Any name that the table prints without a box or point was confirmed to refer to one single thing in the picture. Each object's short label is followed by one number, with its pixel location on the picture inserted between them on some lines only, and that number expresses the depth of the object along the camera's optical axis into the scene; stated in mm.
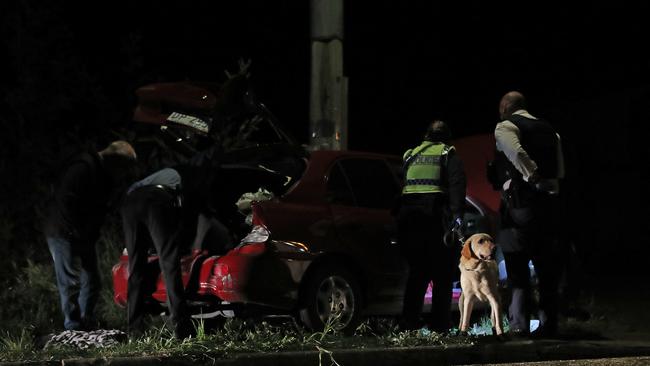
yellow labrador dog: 17312
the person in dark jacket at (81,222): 19078
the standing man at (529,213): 17828
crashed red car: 17344
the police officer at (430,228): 18203
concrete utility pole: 21797
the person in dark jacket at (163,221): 16984
